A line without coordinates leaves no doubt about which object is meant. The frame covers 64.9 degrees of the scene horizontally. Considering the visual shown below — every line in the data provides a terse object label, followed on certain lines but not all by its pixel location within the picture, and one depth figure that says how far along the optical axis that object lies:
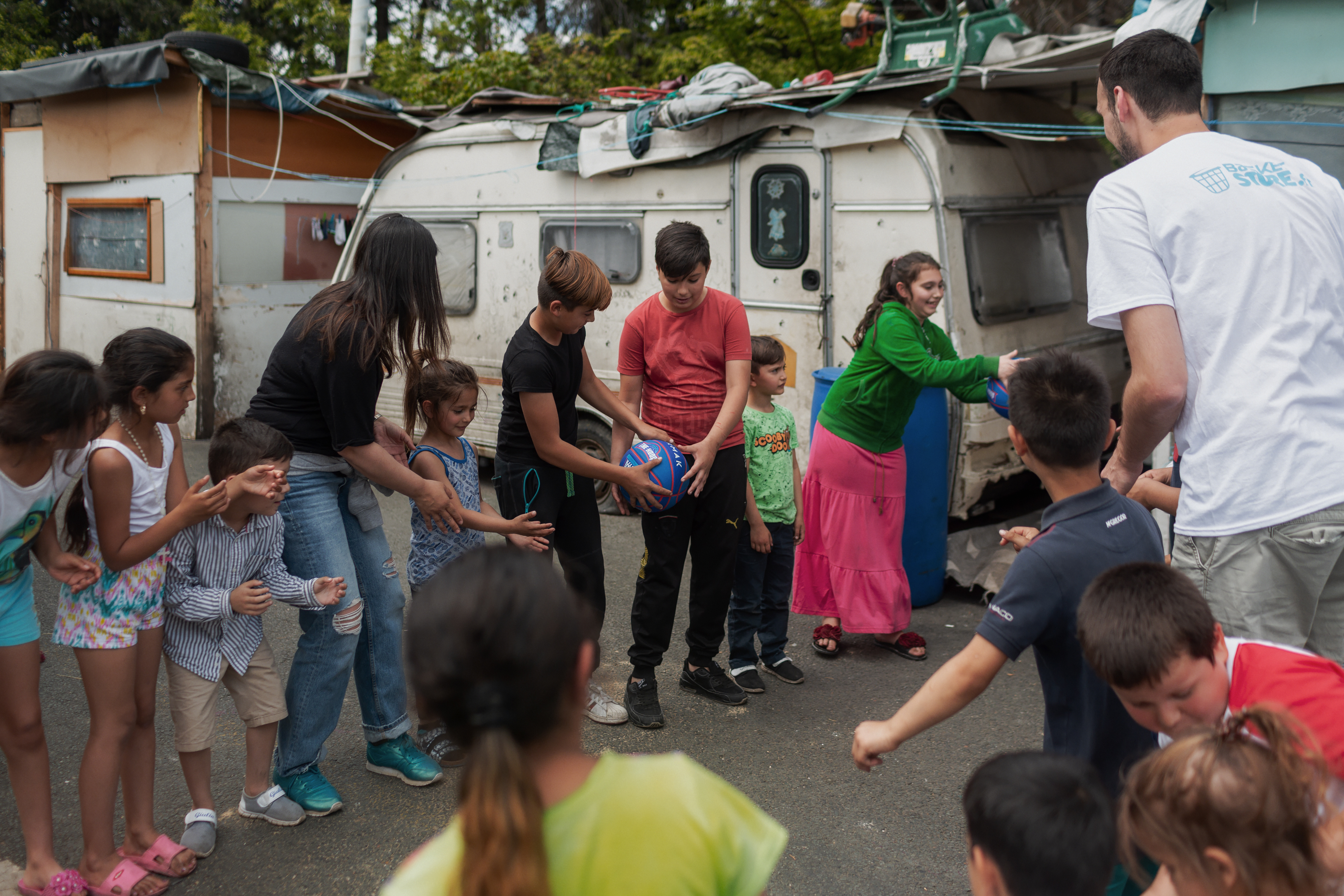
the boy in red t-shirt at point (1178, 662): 1.83
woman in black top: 3.29
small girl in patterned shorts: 2.91
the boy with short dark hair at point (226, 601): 3.11
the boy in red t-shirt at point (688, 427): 4.19
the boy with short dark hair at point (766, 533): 4.61
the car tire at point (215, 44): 9.40
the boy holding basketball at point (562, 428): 3.79
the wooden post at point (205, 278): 9.66
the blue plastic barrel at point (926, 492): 5.48
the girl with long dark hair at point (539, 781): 1.27
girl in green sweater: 4.59
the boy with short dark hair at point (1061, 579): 2.14
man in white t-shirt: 2.36
